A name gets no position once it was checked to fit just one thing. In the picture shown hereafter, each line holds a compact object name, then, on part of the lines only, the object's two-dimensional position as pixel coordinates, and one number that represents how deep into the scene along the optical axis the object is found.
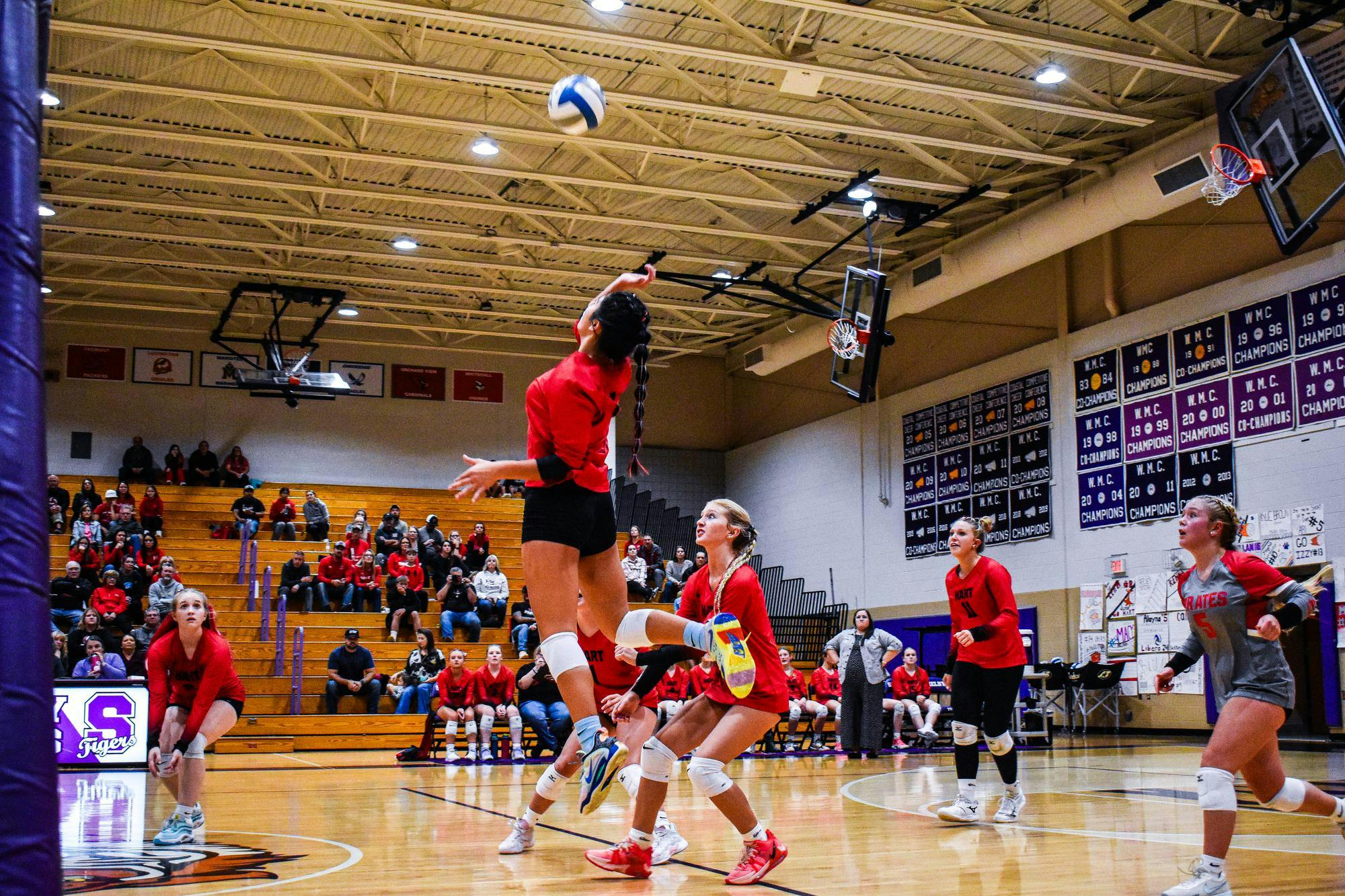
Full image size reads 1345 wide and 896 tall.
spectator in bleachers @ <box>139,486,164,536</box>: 21.80
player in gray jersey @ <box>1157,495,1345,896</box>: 4.27
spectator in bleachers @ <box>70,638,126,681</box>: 14.65
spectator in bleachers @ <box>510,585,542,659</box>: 18.05
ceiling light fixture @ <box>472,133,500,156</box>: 16.56
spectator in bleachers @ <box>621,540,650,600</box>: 20.83
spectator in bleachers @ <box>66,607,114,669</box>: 15.34
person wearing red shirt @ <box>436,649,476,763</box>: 14.42
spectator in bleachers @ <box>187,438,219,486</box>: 24.80
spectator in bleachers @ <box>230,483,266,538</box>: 22.59
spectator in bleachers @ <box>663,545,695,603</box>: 20.81
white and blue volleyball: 6.71
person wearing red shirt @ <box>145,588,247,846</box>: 5.88
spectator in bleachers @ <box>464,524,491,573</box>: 21.92
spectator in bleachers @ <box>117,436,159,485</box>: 24.17
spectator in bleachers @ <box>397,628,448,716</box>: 16.78
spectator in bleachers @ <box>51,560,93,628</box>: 16.58
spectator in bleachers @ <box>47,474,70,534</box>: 20.61
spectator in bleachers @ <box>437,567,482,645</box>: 19.27
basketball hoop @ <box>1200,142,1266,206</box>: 10.21
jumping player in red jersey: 4.52
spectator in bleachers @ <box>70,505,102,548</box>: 19.88
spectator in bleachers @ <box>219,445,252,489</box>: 25.16
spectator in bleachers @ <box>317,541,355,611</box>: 19.58
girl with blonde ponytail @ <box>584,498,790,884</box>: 4.73
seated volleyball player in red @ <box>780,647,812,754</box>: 16.09
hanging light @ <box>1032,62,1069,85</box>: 14.52
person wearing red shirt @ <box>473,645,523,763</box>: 14.31
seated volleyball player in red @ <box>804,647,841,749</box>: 16.77
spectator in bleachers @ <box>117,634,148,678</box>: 14.95
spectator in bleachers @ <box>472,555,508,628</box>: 19.81
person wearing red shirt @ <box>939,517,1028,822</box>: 7.13
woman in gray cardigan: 14.66
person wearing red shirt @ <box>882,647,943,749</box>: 16.05
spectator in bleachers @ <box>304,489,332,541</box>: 22.66
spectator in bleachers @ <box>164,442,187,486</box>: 24.42
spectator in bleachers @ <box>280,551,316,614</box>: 19.23
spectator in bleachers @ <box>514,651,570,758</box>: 13.81
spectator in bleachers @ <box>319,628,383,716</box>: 16.84
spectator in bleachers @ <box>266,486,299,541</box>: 22.53
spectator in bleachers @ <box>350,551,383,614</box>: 19.81
